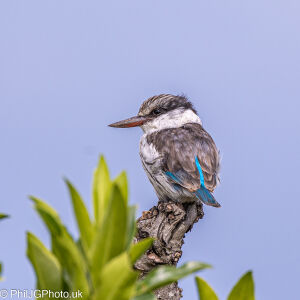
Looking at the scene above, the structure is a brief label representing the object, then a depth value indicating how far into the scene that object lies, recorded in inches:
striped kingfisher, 389.1
